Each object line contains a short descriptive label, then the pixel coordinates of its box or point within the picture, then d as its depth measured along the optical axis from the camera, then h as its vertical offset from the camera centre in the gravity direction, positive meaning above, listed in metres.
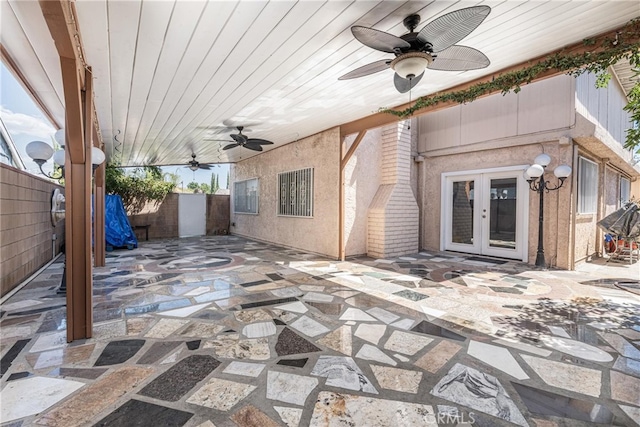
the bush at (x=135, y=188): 9.36 +0.60
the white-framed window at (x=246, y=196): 9.84 +0.40
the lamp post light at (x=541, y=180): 5.26 +0.58
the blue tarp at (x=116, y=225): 7.77 -0.50
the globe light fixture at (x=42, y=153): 3.80 +0.69
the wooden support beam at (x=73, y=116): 2.28 +0.73
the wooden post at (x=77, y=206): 2.39 +0.00
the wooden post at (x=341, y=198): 6.20 +0.22
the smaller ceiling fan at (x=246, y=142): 5.69 +1.30
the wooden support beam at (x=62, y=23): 1.78 +1.17
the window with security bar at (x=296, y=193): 7.22 +0.39
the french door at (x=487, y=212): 6.18 -0.06
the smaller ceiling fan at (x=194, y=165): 9.04 +1.33
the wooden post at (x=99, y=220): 5.43 -0.26
